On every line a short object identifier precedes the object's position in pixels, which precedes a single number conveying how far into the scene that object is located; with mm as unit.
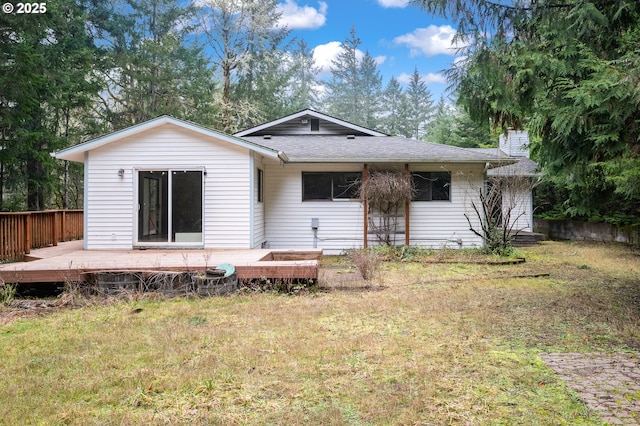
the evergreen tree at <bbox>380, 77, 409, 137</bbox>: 36719
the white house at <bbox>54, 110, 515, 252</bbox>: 9289
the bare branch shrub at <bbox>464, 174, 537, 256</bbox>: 10094
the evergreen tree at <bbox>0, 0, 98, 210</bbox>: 11031
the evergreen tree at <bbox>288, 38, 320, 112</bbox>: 32441
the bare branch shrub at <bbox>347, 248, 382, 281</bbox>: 7465
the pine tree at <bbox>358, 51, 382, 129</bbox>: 36094
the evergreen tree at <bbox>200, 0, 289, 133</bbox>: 21812
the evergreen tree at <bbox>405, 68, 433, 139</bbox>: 37375
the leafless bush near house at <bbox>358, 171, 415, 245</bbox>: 10727
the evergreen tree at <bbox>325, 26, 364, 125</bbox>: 35781
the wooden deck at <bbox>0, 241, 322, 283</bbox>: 6449
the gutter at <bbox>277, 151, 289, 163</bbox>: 9433
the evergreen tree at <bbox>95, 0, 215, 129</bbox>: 19453
